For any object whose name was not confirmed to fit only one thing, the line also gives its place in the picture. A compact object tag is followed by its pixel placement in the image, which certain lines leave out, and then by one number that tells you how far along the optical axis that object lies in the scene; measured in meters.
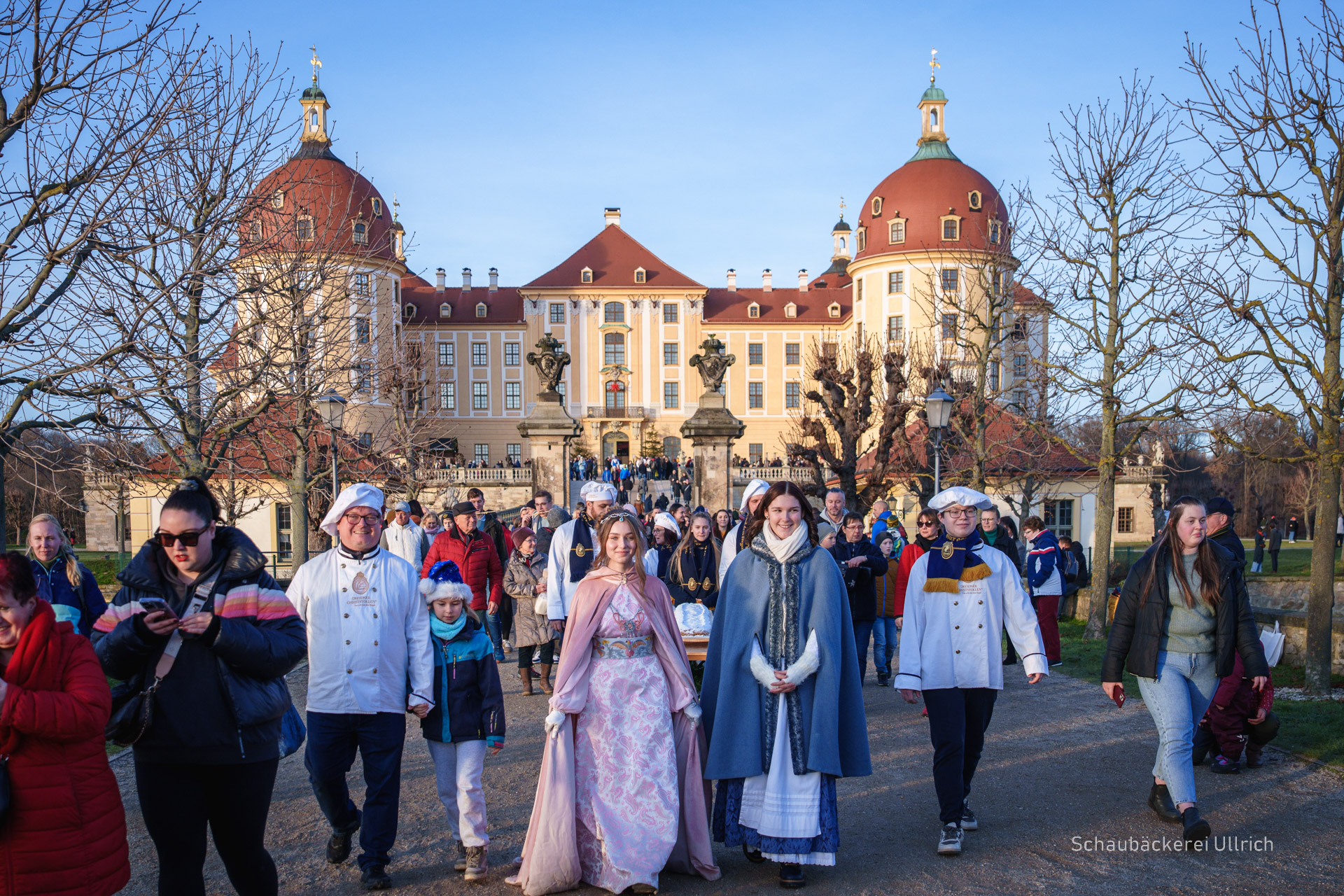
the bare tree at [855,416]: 28.66
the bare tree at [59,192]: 6.57
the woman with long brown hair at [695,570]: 7.75
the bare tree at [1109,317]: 12.88
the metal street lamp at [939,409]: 15.14
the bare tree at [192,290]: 7.16
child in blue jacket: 4.90
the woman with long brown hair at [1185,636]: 5.29
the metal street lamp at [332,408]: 14.76
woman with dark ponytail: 3.54
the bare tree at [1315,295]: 8.69
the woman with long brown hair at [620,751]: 4.66
